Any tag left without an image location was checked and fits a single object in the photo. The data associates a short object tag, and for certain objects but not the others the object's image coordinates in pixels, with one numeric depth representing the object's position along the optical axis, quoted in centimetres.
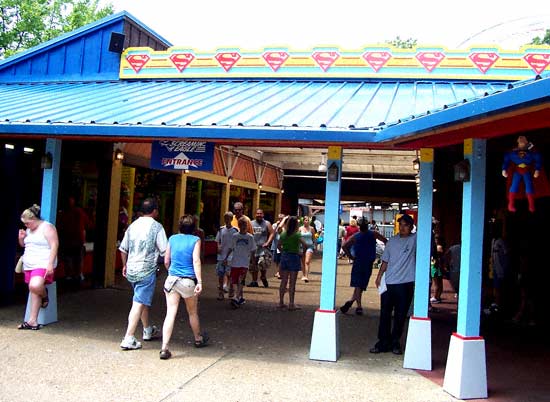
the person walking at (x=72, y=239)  1037
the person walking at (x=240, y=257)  932
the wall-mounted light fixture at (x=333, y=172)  646
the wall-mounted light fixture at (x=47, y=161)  746
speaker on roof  1064
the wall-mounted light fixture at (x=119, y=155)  1081
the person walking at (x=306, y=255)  1344
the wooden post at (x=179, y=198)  1447
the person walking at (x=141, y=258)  629
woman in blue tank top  610
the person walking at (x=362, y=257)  888
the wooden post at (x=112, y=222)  1090
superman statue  505
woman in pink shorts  688
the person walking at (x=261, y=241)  1157
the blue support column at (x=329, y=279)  625
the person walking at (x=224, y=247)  951
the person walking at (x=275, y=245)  1319
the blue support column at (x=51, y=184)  742
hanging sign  712
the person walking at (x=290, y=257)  912
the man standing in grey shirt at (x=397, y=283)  653
